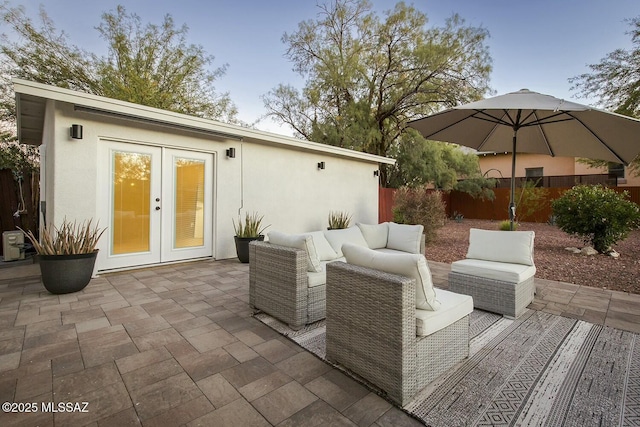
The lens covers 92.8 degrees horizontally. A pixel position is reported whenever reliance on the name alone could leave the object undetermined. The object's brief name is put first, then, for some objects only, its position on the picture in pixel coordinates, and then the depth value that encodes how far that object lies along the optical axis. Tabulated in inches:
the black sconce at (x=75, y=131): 164.7
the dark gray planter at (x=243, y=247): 215.8
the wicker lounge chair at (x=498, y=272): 123.3
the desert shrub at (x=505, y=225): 239.6
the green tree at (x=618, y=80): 350.6
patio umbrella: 130.4
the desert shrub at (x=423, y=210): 299.0
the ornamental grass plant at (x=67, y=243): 142.2
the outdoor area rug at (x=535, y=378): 65.7
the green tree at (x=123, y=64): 356.2
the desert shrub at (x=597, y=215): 237.3
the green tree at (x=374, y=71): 423.5
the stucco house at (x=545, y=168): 556.7
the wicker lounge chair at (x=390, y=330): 69.4
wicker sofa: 108.9
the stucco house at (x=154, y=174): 166.7
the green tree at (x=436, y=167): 475.2
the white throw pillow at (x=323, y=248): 143.7
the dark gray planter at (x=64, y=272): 140.6
